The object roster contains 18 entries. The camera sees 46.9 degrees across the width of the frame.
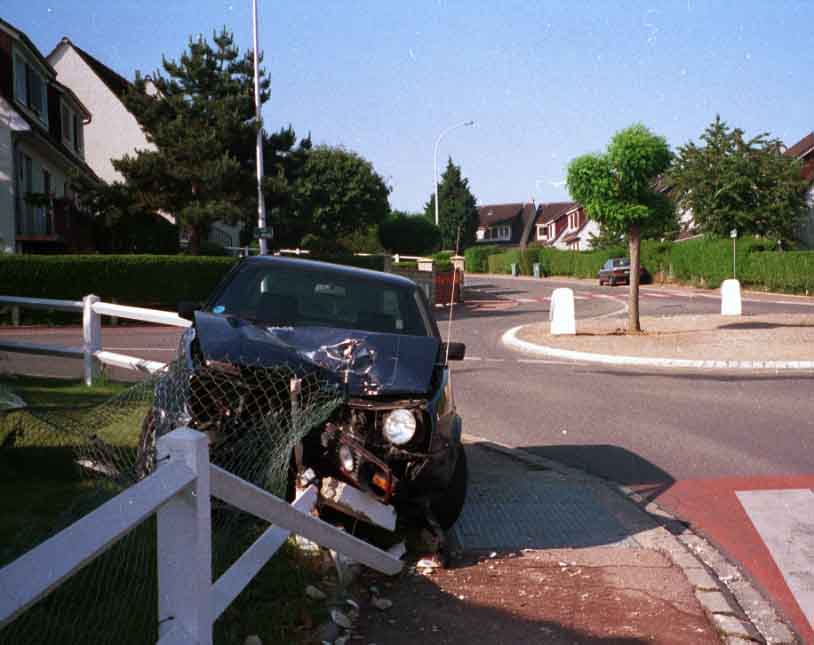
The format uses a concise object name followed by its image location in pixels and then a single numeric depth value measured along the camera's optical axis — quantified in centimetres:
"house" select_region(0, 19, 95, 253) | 2855
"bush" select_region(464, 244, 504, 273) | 8781
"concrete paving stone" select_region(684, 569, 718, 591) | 520
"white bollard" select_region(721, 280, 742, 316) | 2533
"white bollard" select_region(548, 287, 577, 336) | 2200
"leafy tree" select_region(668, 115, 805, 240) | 4825
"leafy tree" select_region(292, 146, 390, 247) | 5872
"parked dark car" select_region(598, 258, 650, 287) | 5506
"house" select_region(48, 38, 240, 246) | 4381
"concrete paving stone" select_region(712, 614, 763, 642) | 449
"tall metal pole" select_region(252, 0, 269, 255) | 3447
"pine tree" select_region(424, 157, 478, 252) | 9456
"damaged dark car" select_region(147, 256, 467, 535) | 470
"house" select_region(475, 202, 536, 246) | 11850
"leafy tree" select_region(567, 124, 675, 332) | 2092
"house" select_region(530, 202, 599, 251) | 9419
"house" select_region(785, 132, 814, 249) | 5009
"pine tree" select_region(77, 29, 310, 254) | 3359
